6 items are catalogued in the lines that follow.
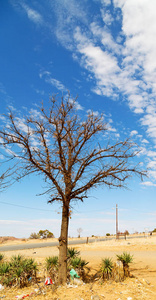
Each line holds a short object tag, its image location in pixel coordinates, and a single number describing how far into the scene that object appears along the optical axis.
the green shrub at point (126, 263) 10.12
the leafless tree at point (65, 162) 9.68
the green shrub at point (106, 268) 10.11
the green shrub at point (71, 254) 12.08
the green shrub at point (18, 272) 10.16
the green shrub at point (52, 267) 10.53
